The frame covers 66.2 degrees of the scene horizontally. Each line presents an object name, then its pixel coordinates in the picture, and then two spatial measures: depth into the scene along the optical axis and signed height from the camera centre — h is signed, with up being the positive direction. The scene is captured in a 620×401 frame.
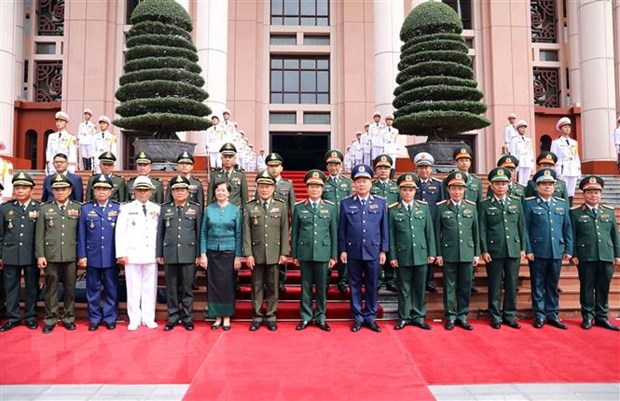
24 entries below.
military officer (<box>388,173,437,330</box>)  5.66 -0.35
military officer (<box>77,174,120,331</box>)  5.65 -0.41
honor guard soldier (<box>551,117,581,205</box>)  9.74 +1.22
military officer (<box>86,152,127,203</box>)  6.79 +0.61
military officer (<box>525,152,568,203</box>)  6.58 +0.51
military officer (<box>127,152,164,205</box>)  6.79 +0.55
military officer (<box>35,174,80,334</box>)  5.60 -0.34
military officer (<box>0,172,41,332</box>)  5.65 -0.36
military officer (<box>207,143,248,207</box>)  6.80 +0.64
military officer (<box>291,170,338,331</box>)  5.62 -0.29
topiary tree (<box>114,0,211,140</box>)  9.64 +2.95
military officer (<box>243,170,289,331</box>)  5.62 -0.27
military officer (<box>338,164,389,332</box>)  5.60 -0.26
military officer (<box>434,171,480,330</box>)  5.67 -0.33
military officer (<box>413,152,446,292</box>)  6.69 +0.49
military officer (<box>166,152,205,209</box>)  6.79 +0.54
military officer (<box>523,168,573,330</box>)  5.75 -0.31
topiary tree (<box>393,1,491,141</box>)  9.75 +2.91
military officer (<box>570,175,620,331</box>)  5.71 -0.40
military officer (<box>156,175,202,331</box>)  5.61 -0.33
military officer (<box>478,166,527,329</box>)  5.71 -0.29
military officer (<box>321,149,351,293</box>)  6.61 +0.52
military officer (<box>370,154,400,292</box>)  6.60 +0.46
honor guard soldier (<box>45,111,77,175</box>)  9.76 +1.55
